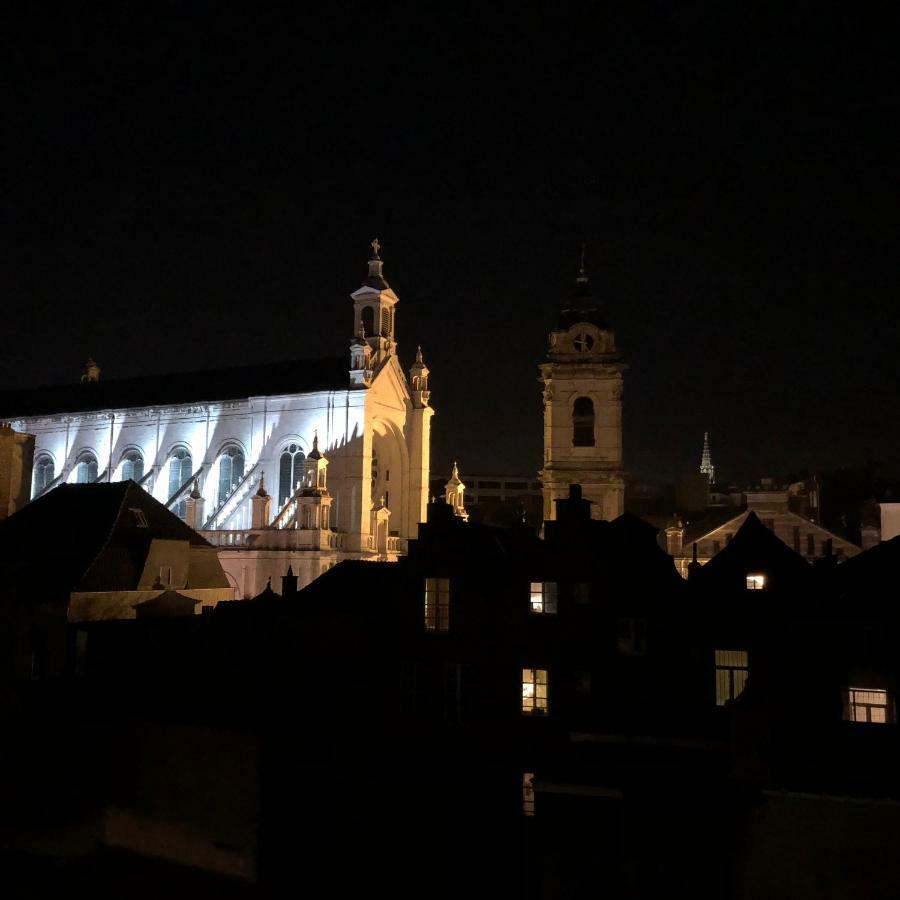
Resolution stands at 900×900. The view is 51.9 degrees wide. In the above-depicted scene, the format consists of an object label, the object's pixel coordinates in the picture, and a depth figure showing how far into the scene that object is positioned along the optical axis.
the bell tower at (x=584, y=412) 49.81
